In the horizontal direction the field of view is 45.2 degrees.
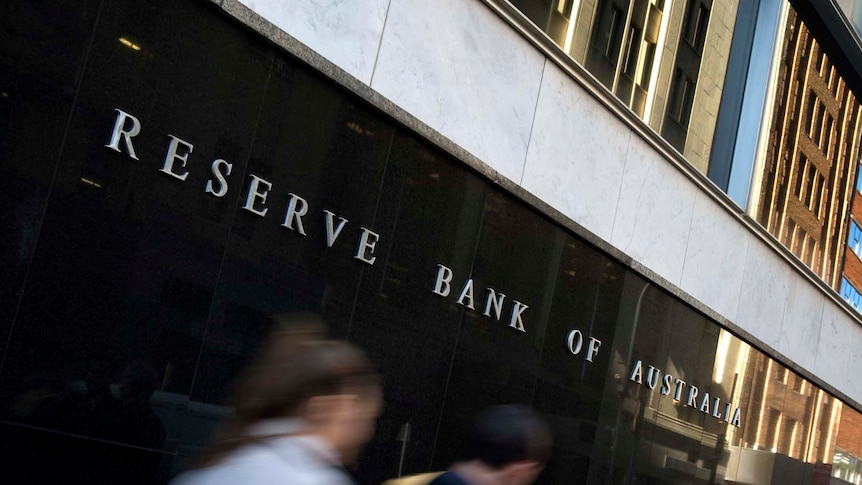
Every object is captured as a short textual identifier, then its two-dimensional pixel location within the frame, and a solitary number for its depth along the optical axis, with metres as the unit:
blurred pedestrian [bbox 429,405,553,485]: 3.14
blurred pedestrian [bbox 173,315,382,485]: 2.31
